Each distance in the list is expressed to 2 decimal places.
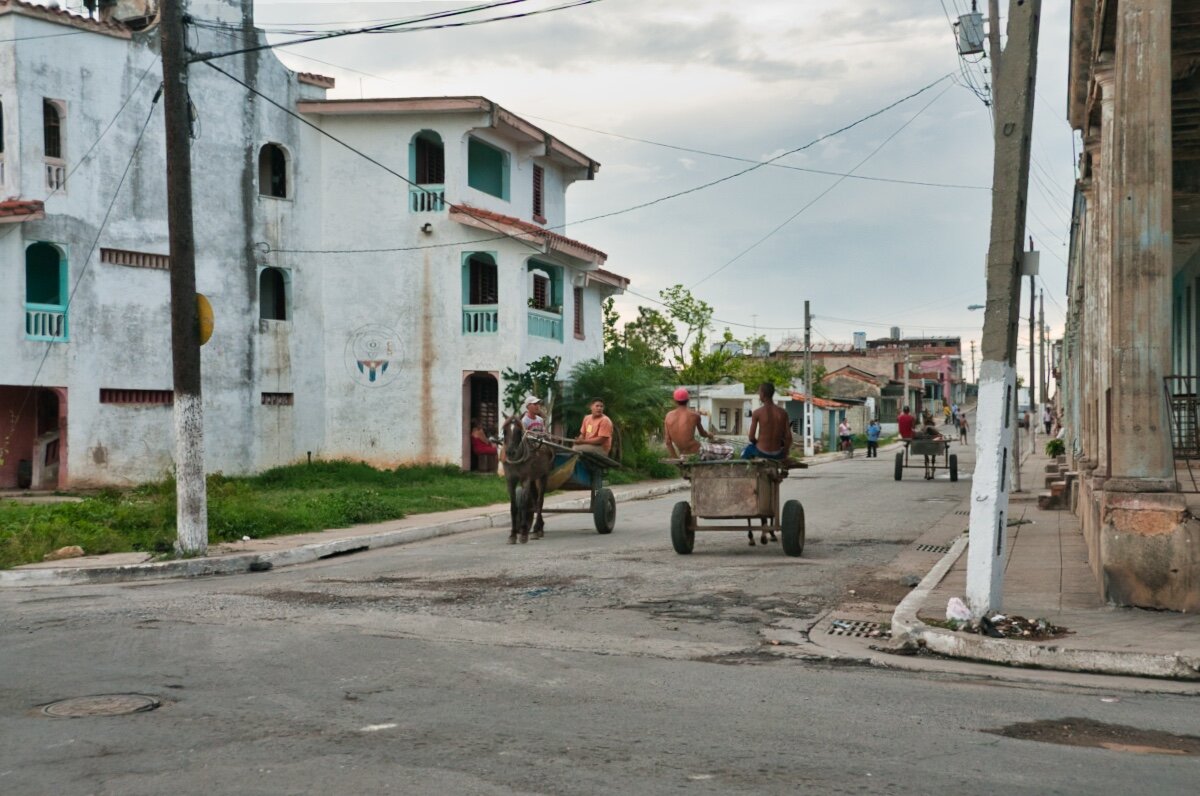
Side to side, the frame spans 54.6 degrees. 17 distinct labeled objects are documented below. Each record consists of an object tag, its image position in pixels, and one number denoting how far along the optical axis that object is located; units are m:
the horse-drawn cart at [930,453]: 28.17
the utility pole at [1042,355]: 72.12
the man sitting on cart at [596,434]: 16.34
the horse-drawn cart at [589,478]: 16.20
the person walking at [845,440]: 52.97
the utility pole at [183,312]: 13.98
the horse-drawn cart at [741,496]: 12.96
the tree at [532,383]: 28.47
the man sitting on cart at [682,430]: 14.11
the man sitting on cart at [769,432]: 13.38
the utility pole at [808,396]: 53.56
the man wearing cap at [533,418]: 16.16
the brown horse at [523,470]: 15.12
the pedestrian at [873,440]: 49.64
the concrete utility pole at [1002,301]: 8.49
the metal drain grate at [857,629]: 8.79
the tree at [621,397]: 30.00
